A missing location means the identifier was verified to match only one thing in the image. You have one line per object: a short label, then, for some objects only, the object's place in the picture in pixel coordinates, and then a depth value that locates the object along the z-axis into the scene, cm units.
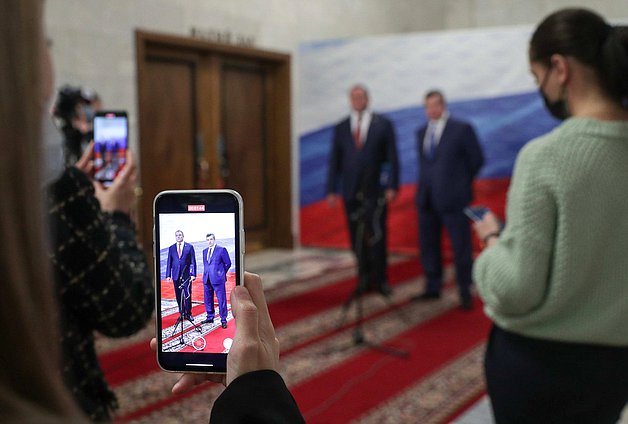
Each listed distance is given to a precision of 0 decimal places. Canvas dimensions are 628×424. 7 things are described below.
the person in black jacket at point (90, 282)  117
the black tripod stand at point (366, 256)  427
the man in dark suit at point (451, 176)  530
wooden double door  630
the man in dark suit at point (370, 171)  573
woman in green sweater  130
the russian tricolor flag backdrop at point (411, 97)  714
